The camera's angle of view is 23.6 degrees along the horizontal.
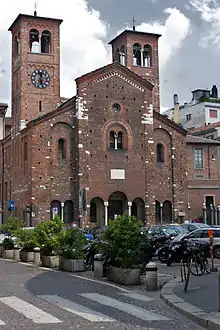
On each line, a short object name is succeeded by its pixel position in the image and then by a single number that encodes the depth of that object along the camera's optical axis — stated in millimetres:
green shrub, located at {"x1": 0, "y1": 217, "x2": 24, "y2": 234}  26453
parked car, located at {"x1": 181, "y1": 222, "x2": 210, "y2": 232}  30864
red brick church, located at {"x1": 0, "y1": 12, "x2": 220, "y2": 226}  45875
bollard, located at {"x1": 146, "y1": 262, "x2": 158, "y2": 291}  14055
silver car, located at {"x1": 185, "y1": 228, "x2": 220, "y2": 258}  23953
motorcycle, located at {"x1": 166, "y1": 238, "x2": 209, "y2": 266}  21234
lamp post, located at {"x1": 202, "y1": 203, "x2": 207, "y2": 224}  52106
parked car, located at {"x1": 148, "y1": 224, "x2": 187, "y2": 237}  28312
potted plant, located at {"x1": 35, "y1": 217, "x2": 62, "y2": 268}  20016
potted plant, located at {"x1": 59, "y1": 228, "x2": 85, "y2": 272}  18516
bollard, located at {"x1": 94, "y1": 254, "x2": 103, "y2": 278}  16736
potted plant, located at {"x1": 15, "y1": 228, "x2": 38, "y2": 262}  22781
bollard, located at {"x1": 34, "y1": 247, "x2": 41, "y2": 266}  21841
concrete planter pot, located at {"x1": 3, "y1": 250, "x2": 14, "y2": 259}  25469
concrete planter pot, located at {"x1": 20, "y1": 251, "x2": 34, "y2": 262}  22922
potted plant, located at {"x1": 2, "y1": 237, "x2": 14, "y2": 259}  25536
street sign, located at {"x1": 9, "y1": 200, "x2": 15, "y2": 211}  44812
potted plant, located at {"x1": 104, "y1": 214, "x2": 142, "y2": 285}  15078
